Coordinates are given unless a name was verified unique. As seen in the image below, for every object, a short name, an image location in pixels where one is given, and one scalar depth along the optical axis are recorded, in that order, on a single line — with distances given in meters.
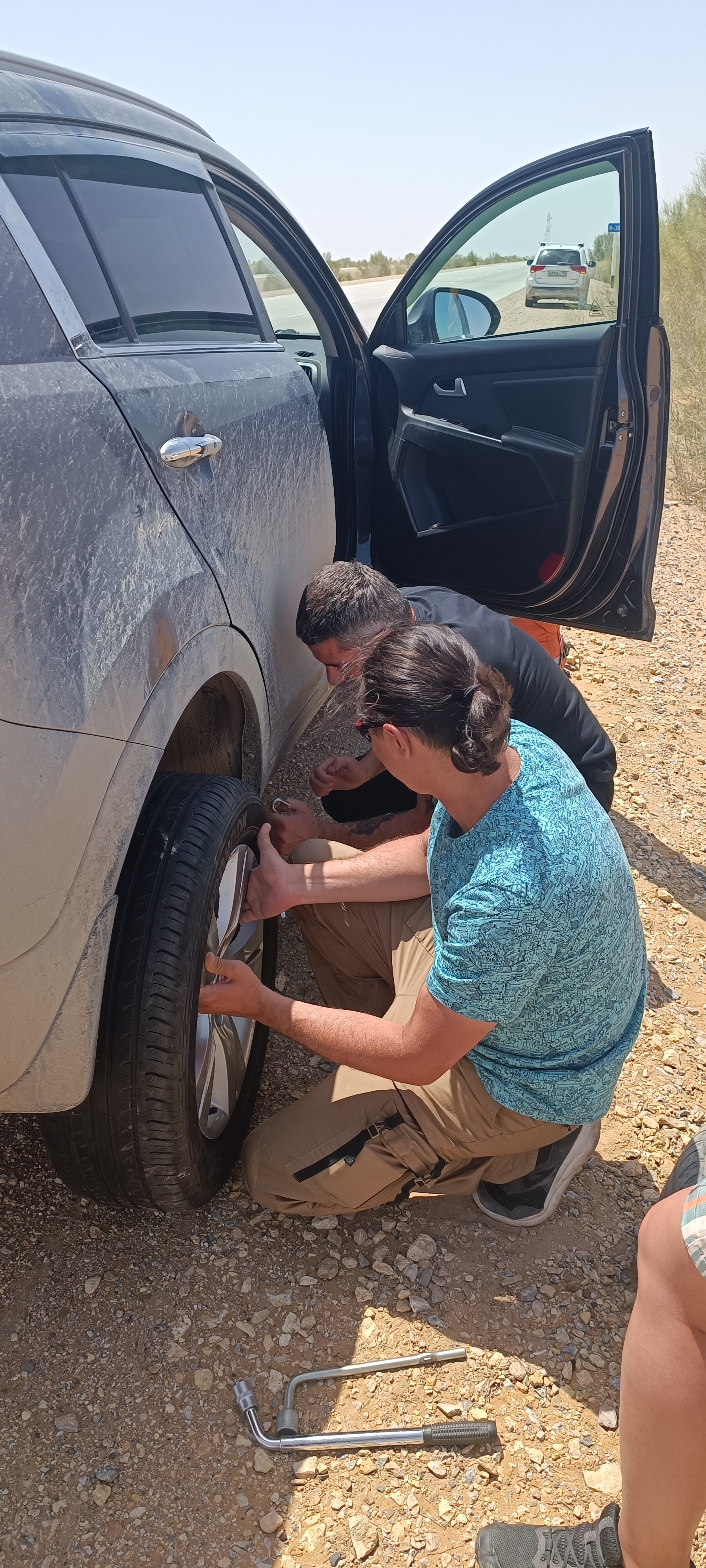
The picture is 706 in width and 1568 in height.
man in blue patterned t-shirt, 1.70
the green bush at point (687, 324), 9.22
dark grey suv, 1.40
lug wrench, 1.73
